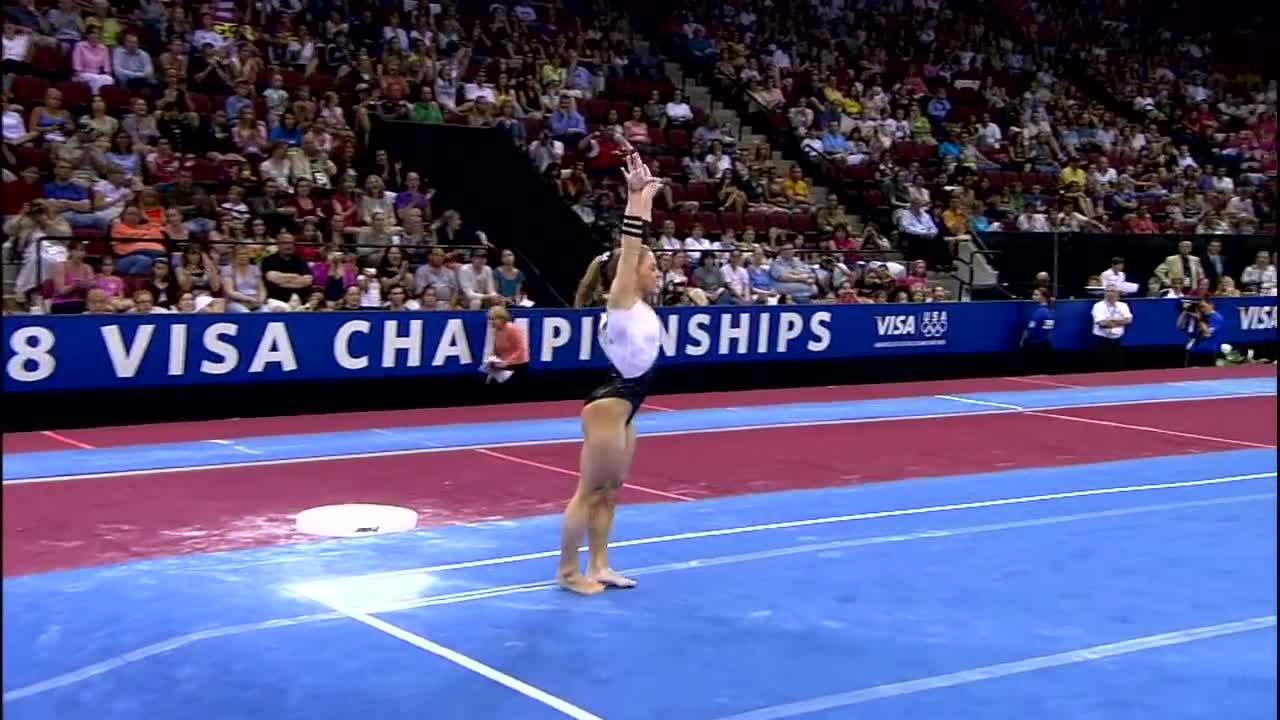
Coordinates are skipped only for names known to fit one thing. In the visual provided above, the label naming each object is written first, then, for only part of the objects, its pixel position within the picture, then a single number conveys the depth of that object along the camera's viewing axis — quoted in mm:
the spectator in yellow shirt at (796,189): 22203
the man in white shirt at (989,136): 26266
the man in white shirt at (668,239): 18734
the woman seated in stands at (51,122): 14914
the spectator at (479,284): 16031
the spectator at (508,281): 16547
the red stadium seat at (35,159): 14664
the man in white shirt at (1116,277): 21547
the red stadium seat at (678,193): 20719
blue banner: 13062
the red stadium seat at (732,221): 20609
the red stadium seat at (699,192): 21062
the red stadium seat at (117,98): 16094
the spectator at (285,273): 14766
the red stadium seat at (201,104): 16750
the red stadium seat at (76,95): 16000
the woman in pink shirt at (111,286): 13406
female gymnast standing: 6910
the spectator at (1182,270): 22844
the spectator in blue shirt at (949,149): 25297
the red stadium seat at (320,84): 18391
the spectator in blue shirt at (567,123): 20312
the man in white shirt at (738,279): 18453
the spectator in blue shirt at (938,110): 26625
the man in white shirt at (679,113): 22375
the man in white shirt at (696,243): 18797
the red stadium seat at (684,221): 20109
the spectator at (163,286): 13820
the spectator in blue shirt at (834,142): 23953
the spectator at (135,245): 14000
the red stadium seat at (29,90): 15586
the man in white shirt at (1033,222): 23812
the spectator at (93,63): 16234
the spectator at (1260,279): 23969
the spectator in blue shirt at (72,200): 14211
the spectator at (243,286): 14172
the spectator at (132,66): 16484
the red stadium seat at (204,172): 15922
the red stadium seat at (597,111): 21375
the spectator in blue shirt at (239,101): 16922
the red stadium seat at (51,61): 16031
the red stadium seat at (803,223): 21594
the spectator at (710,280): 18375
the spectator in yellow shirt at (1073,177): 26000
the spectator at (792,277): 19094
